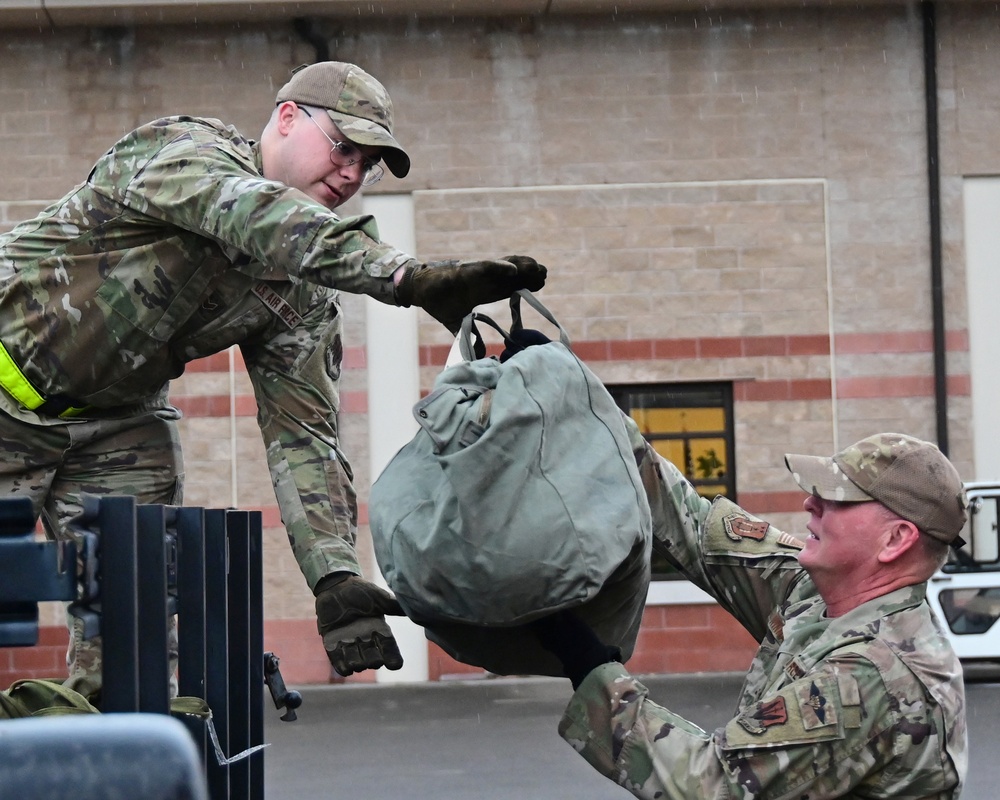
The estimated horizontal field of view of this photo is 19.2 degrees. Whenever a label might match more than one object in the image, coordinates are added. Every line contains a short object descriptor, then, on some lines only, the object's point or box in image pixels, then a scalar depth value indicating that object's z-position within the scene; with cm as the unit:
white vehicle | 2115
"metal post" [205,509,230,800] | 481
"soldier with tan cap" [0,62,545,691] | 574
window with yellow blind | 2346
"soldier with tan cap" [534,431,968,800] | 479
